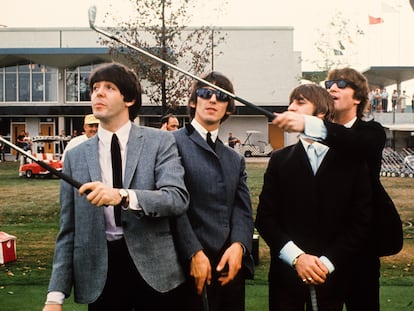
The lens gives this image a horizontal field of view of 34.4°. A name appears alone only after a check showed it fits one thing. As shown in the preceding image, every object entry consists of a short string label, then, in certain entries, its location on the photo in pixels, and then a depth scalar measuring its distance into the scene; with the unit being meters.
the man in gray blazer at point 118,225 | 3.00
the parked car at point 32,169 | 26.05
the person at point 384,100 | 44.29
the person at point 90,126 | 7.27
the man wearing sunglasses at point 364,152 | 3.36
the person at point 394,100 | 43.86
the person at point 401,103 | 45.31
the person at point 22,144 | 36.92
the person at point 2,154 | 43.87
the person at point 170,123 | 7.73
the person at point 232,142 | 34.11
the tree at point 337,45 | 39.16
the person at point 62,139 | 30.59
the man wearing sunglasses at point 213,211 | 3.31
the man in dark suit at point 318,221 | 3.48
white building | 47.97
